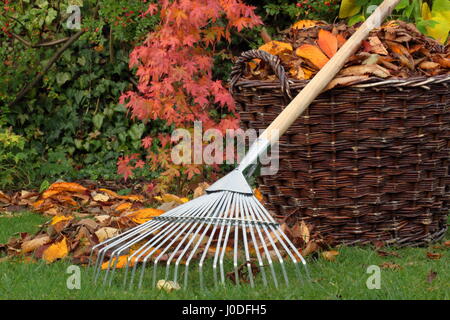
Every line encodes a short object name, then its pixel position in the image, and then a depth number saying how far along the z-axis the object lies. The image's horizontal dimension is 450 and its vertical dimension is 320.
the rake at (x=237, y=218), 4.55
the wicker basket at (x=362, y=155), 5.30
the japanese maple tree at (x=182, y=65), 7.42
